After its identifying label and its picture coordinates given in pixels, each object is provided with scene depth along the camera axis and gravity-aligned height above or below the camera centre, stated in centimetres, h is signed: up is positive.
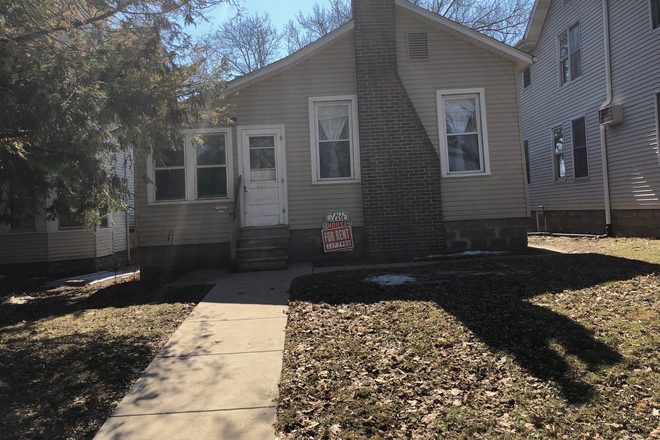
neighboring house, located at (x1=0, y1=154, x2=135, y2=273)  1175 -7
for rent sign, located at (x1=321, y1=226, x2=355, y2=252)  927 -16
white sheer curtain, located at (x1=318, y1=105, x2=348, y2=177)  955 +216
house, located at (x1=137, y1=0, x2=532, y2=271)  927 +163
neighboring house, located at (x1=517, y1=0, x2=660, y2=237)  1074 +301
